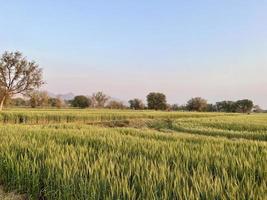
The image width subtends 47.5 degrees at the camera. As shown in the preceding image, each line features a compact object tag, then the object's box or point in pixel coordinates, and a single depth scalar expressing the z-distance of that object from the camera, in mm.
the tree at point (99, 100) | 83075
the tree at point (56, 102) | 74162
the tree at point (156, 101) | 78375
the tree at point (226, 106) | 85312
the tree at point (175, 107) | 82375
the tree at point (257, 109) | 93062
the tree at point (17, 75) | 33469
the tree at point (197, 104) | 80500
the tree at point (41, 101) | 66688
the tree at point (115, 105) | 79438
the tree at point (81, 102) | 78688
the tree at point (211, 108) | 82725
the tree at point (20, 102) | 87581
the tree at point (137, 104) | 79250
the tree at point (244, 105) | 86000
